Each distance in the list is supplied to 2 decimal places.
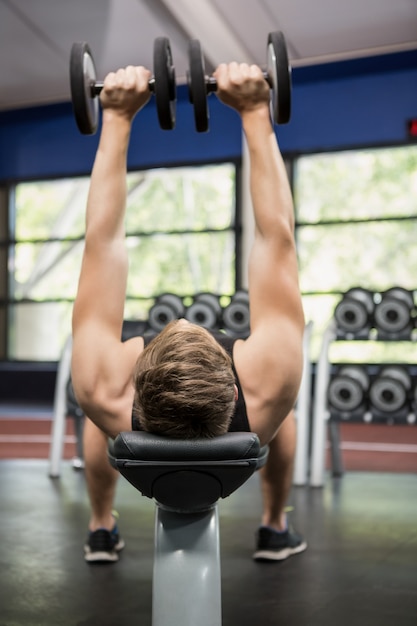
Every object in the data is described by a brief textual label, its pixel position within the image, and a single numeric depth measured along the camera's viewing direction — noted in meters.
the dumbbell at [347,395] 3.68
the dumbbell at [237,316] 4.06
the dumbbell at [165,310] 4.15
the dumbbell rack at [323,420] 3.38
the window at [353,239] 7.78
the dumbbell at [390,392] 3.68
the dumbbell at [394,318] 3.77
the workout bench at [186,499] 1.30
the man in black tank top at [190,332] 1.28
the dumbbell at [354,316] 3.78
